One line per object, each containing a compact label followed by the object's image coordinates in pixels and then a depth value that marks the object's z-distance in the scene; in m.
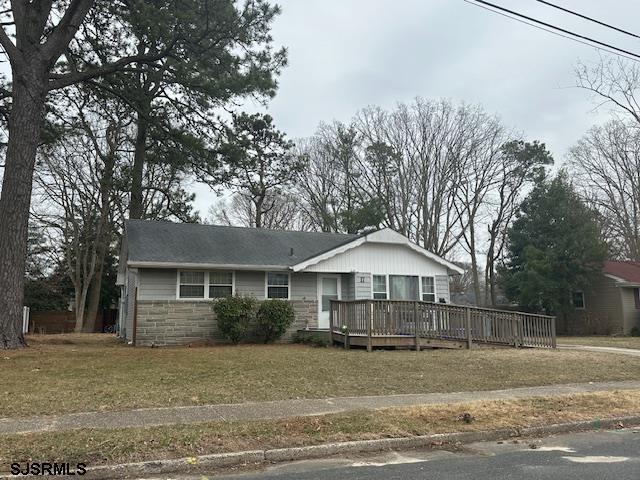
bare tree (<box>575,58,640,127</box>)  27.38
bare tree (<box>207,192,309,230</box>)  42.38
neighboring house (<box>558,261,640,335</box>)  28.41
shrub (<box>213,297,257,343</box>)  16.19
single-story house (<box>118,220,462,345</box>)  16.34
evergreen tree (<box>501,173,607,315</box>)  28.83
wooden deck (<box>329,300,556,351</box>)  14.95
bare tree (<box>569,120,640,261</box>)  34.78
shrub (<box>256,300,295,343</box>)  16.77
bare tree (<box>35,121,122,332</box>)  29.22
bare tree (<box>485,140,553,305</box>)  37.25
